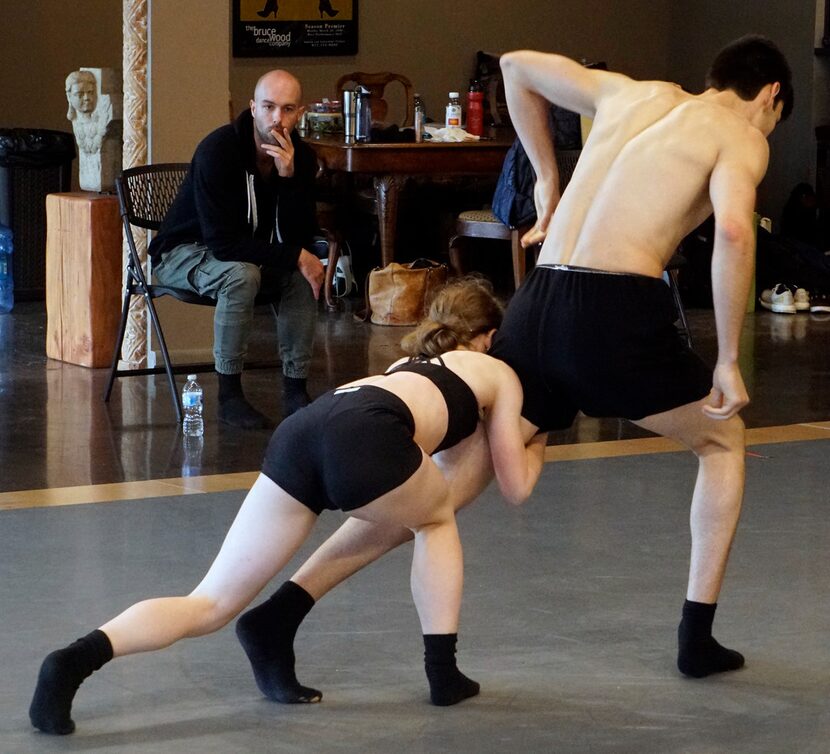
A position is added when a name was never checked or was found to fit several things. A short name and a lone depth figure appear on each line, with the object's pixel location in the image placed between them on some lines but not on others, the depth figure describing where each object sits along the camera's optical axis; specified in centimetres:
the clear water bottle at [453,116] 1428
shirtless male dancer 460
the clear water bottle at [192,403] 878
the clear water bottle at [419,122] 1362
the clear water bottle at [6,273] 1313
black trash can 1390
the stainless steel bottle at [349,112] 1367
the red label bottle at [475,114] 1441
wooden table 1295
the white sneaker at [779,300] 1358
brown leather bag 1276
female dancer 427
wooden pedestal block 1033
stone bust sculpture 1075
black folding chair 911
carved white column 1024
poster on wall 1678
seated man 876
